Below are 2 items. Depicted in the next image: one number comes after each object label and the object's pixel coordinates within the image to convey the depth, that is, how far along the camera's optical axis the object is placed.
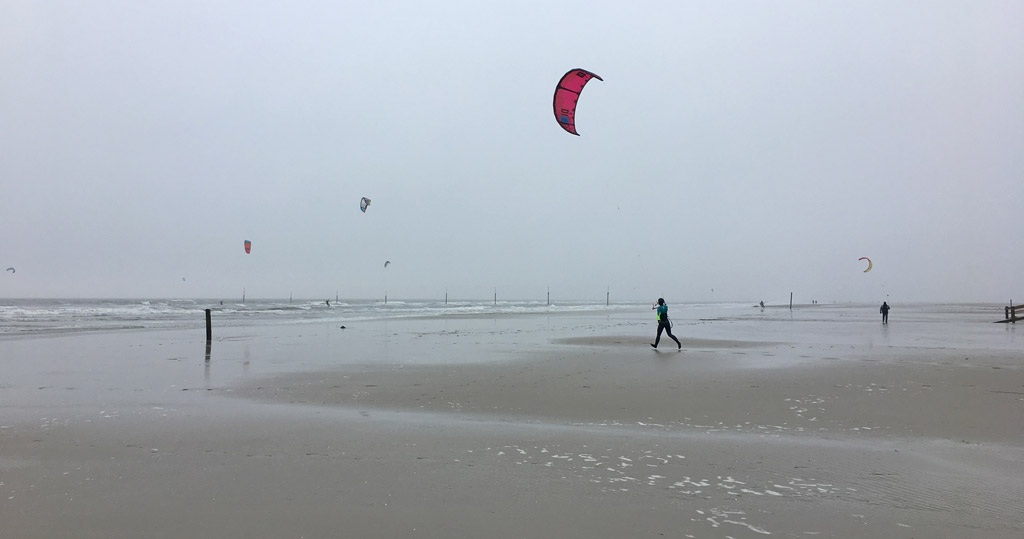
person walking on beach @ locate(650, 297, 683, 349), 16.20
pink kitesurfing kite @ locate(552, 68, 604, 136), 14.50
